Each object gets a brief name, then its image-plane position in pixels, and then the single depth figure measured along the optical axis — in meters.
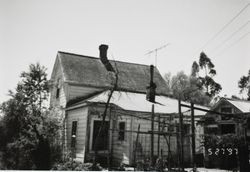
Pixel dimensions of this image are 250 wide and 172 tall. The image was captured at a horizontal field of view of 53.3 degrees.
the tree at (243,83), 36.38
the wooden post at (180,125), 7.06
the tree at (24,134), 12.12
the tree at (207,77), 35.31
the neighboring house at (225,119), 13.45
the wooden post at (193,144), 6.70
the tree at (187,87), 40.66
